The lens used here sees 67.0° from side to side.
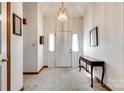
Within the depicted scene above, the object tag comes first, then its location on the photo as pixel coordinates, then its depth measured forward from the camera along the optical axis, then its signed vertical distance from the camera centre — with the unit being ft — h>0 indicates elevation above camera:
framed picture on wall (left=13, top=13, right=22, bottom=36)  6.59 +1.49
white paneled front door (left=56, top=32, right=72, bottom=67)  16.75 -1.06
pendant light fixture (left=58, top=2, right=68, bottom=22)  9.15 +3.00
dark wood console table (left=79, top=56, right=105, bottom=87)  8.66 -1.67
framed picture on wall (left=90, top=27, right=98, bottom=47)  10.27 +0.99
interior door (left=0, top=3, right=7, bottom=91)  5.03 -0.22
